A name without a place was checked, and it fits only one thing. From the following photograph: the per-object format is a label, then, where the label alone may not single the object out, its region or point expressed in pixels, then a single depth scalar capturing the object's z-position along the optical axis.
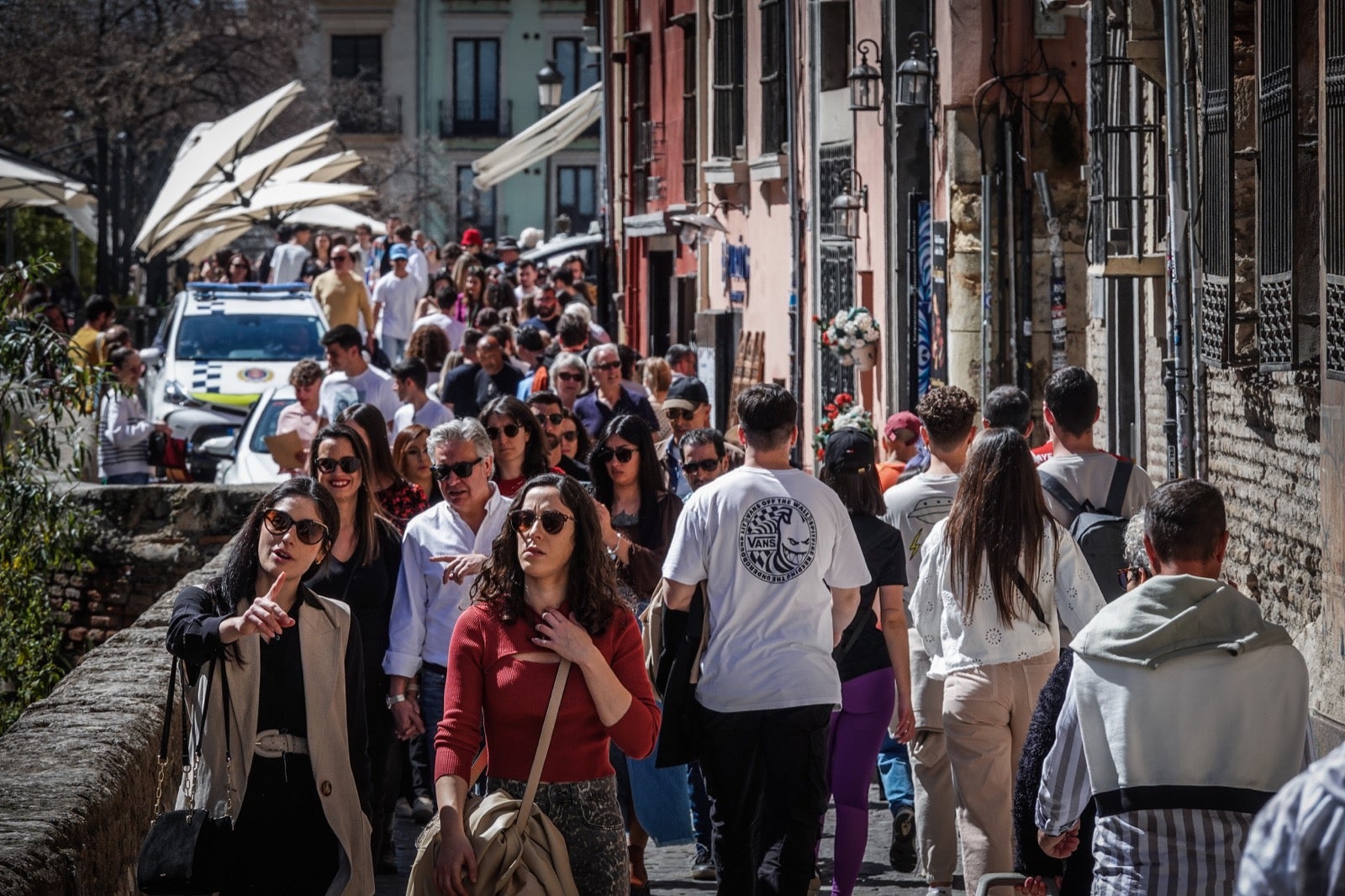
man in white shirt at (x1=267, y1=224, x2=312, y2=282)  57.28
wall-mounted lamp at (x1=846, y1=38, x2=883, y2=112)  29.73
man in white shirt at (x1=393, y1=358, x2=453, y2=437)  22.17
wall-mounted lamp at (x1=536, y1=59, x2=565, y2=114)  72.31
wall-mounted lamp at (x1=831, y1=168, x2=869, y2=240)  31.66
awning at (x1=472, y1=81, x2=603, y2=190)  67.00
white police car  37.87
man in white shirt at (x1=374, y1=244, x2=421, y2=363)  47.78
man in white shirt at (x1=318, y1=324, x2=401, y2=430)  24.91
